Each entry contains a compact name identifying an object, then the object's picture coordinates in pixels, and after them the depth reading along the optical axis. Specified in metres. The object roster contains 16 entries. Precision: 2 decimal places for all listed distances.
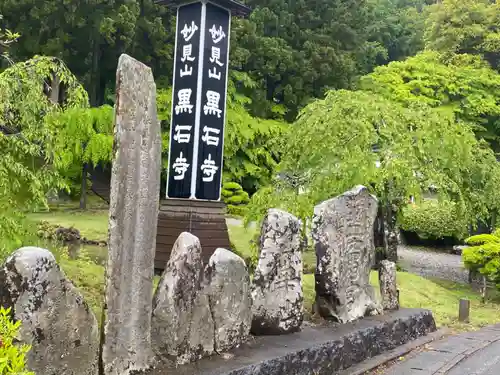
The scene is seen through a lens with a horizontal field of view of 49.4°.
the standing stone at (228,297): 4.33
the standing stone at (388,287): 6.79
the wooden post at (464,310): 8.34
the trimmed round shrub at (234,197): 20.91
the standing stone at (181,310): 3.90
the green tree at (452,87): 22.59
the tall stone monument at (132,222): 3.54
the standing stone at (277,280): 4.98
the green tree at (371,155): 9.11
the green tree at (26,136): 4.72
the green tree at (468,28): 24.66
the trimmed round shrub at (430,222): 20.83
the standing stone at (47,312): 3.03
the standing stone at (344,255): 5.62
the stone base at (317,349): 4.00
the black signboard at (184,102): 10.02
